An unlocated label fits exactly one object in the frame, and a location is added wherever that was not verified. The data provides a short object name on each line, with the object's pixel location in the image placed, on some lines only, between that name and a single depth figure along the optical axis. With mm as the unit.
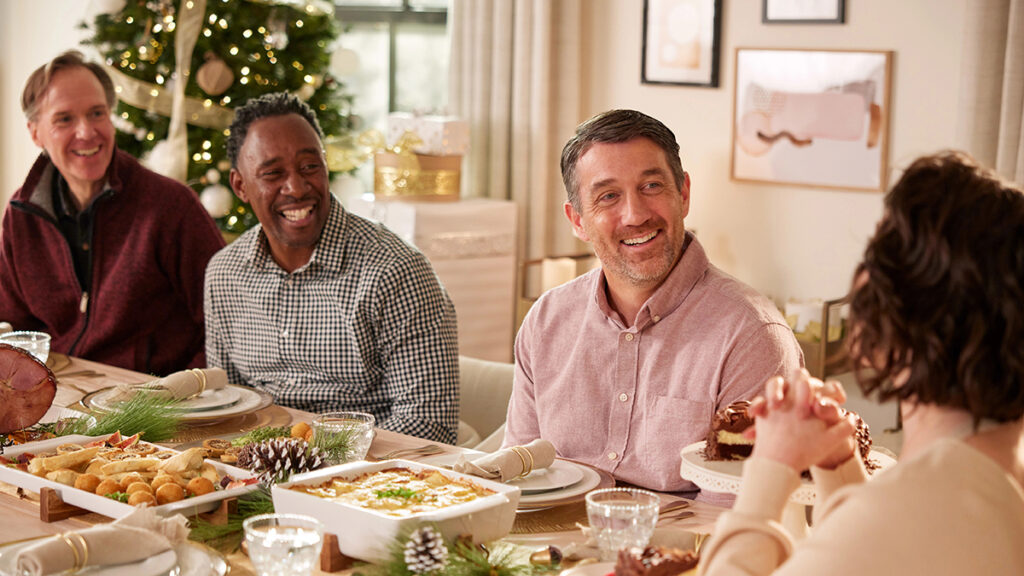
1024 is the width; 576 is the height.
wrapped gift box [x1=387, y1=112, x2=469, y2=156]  5660
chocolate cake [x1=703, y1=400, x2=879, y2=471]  1678
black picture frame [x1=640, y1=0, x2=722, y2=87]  5285
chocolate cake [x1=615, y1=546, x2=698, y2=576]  1340
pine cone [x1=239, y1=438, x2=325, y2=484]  1816
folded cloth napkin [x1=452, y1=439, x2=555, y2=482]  1765
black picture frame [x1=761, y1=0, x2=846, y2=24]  4785
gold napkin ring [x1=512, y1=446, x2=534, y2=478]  1833
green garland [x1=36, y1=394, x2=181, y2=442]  2102
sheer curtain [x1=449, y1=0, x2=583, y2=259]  5938
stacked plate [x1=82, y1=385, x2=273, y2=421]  2320
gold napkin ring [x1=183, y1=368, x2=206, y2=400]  2404
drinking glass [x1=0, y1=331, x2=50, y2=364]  2666
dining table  1657
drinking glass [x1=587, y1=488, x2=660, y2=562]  1477
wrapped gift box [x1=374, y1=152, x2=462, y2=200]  5664
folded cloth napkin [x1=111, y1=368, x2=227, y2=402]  2357
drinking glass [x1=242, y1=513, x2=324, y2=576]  1360
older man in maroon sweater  3434
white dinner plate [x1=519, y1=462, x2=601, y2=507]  1764
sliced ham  2086
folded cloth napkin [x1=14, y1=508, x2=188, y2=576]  1403
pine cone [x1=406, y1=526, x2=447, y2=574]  1409
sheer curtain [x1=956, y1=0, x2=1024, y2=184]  4094
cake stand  1523
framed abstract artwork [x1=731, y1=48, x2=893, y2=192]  4727
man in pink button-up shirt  2088
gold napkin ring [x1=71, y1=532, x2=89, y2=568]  1444
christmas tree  5461
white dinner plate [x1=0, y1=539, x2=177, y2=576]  1465
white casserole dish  1479
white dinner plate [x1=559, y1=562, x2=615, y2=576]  1445
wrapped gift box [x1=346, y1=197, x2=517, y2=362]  5590
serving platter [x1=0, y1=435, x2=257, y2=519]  1680
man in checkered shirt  2826
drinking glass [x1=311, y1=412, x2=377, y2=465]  1930
